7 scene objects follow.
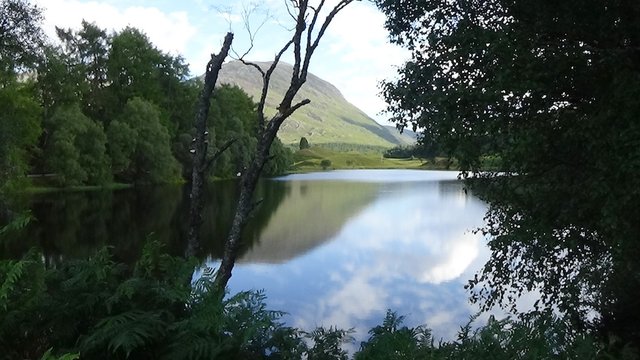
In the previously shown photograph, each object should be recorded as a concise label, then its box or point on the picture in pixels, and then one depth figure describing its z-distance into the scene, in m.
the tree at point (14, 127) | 29.83
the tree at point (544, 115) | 7.25
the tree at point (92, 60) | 69.00
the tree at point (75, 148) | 54.88
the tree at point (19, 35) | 28.11
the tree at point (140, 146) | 62.50
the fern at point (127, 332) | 3.51
